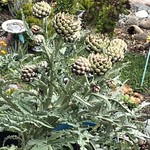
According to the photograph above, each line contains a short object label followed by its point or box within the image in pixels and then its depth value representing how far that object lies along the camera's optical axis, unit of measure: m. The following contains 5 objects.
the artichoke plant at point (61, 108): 3.35
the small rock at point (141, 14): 7.47
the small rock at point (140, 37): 6.79
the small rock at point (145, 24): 7.18
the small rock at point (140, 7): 7.69
